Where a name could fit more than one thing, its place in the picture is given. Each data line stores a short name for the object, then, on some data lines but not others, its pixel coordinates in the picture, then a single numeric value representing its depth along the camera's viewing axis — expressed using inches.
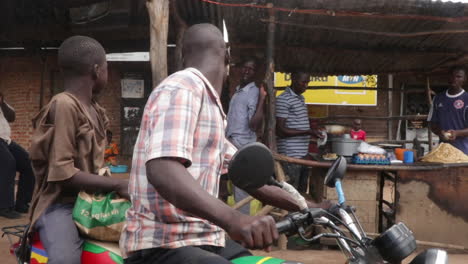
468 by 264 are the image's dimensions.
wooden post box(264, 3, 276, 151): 202.2
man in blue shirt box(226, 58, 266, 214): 209.8
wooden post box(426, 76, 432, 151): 296.3
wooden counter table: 196.9
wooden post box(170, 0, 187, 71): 215.8
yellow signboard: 411.8
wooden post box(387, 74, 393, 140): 423.2
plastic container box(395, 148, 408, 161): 210.9
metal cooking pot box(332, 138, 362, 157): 195.8
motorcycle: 51.1
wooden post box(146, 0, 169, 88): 153.8
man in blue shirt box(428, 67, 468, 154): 227.1
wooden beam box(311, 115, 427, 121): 286.5
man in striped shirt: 216.8
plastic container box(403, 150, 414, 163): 204.9
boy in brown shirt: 76.2
